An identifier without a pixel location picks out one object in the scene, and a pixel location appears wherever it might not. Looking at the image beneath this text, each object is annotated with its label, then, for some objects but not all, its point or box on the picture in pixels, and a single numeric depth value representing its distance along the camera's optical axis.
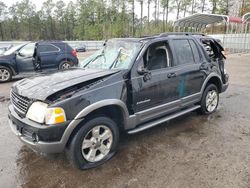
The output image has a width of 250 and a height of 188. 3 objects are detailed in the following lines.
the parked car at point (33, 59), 9.09
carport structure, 19.55
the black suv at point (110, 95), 2.78
